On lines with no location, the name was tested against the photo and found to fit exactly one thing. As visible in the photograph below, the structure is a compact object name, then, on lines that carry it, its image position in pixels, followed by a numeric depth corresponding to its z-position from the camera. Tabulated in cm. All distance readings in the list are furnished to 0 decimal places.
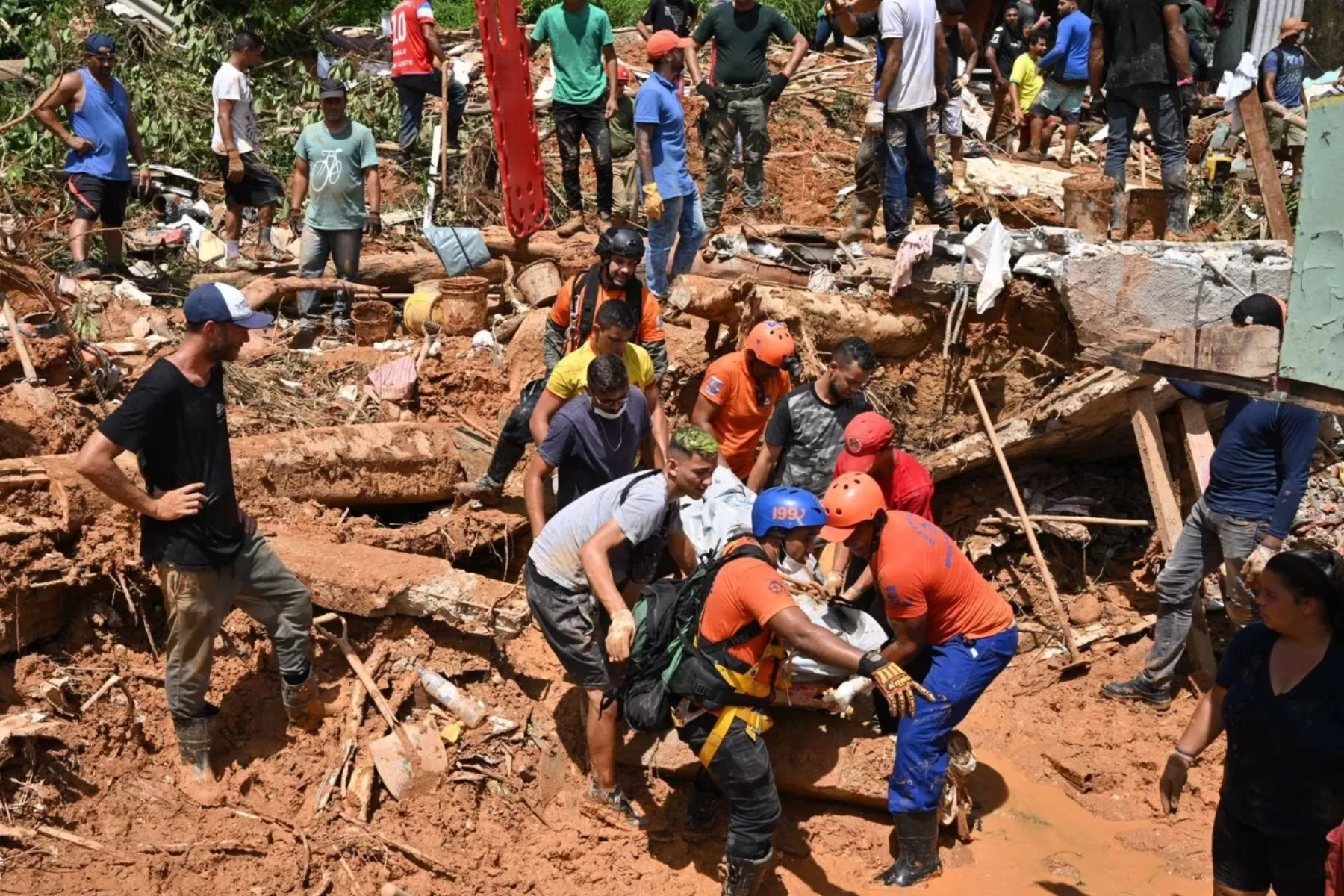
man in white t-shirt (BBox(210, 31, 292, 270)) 1040
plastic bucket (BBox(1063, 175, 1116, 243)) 896
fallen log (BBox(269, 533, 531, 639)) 655
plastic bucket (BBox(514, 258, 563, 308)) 1028
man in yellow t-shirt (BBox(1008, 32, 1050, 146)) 1512
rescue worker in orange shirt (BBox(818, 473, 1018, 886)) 545
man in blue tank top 983
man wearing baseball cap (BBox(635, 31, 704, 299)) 920
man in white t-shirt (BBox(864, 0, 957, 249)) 889
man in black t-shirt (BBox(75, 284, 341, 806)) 518
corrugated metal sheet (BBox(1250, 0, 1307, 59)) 1593
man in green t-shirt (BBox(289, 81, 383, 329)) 976
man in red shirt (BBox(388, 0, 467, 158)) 1202
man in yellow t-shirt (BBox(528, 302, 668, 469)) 648
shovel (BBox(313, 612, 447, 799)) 611
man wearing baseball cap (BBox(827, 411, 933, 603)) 625
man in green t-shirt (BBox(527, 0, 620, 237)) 1109
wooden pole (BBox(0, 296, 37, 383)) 752
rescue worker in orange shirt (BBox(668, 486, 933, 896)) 512
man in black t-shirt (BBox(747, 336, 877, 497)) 684
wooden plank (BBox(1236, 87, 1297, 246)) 617
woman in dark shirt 421
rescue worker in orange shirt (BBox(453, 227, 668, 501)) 704
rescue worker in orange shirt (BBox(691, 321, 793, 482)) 716
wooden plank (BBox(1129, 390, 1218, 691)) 771
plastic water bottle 645
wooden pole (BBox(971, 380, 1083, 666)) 780
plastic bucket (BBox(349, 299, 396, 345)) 998
